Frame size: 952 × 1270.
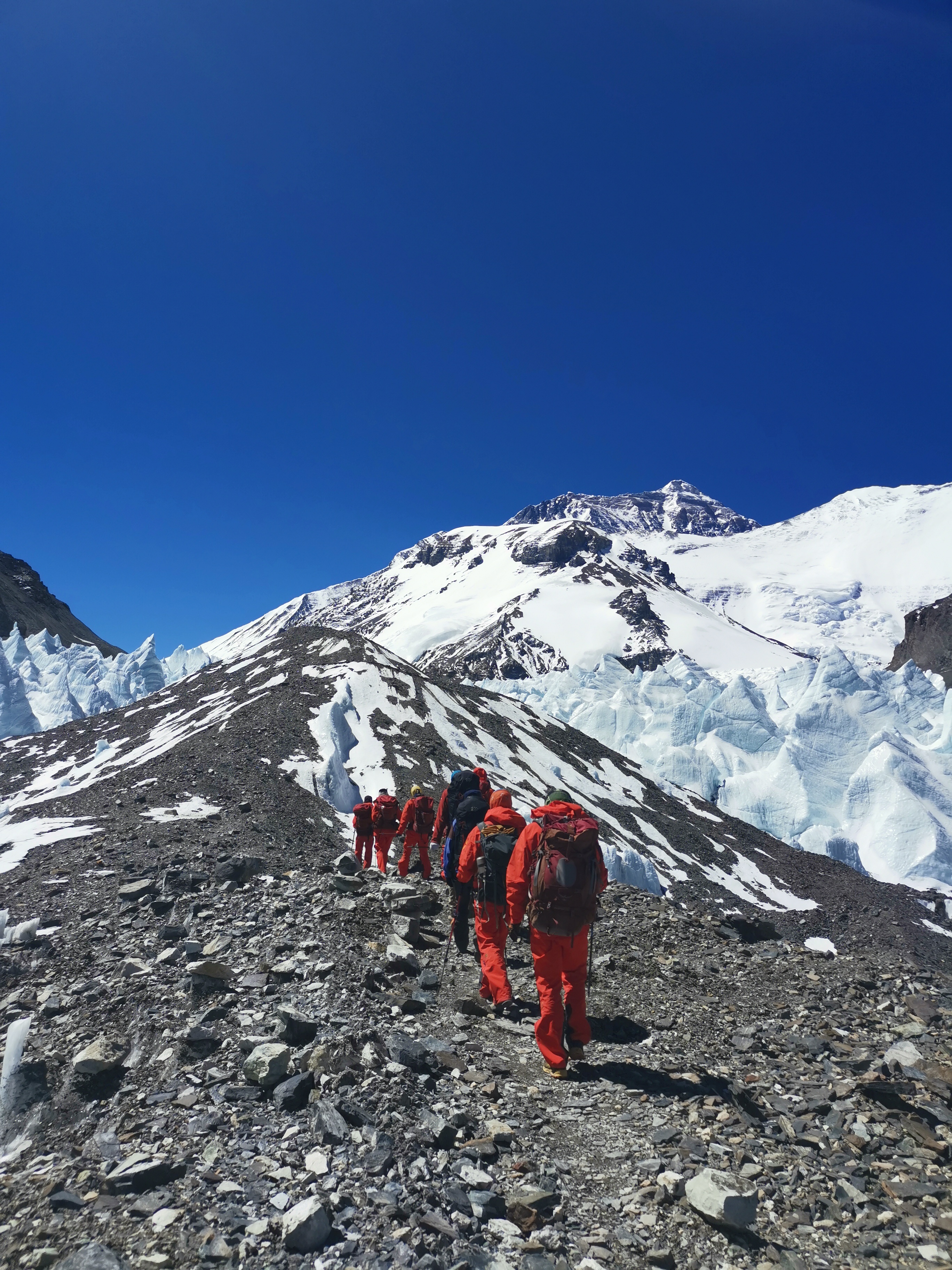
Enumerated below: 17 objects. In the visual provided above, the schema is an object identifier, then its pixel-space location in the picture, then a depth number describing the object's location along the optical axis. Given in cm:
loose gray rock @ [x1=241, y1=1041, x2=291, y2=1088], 586
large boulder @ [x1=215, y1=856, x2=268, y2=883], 1149
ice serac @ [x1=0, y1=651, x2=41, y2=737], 7094
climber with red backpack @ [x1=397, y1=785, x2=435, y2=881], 1651
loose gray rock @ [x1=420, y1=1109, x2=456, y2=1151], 529
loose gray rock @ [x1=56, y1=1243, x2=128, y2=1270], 400
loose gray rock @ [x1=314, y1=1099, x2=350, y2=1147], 516
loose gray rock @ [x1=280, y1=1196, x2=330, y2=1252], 418
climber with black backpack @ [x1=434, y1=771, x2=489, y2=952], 990
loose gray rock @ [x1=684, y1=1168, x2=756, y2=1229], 438
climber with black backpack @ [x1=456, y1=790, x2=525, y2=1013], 832
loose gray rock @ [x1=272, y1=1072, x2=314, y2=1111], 562
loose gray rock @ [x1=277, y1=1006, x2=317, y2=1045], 654
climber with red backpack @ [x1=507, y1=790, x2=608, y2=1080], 712
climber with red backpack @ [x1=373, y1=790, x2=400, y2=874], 1812
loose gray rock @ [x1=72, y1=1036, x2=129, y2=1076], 630
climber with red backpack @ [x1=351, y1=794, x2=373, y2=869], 1911
